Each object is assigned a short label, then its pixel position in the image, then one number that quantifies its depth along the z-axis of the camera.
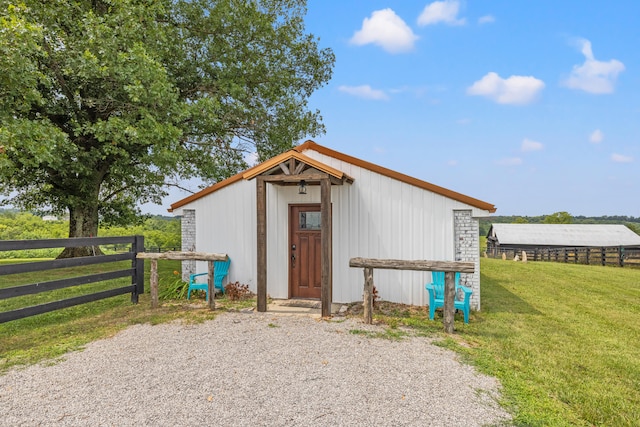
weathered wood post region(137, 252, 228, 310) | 6.82
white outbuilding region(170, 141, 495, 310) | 6.80
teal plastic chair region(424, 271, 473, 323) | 6.00
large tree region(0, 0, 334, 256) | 9.43
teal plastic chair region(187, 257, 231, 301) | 8.01
